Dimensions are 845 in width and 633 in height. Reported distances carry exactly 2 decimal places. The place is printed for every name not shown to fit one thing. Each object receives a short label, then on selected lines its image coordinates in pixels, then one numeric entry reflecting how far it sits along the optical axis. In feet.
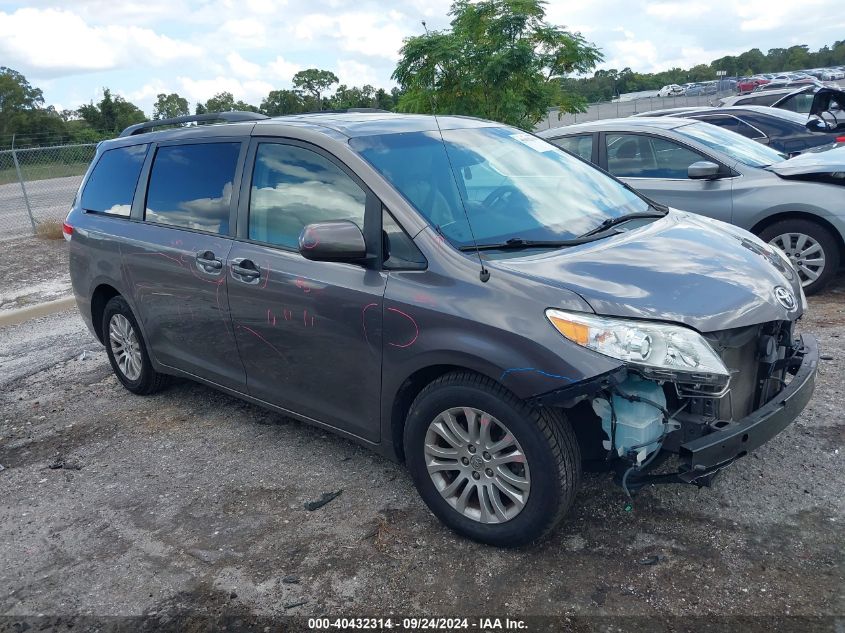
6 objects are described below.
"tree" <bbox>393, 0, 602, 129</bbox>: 37.55
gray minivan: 9.77
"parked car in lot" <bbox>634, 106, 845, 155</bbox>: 34.09
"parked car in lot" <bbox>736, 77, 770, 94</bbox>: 149.79
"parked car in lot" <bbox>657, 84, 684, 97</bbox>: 190.76
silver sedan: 21.75
